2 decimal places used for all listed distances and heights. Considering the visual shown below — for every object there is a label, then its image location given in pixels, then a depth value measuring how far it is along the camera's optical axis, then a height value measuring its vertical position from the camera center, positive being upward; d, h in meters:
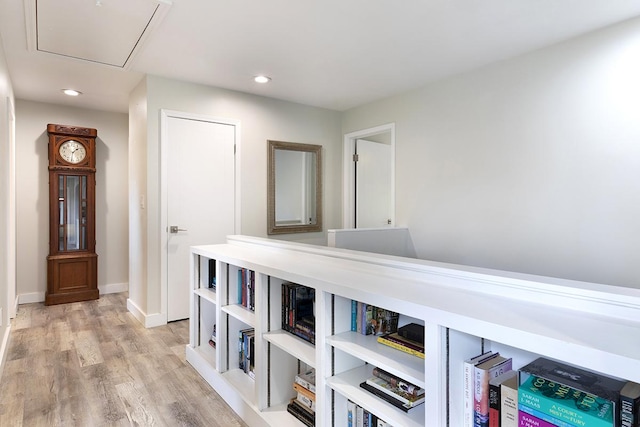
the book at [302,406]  1.69 -0.90
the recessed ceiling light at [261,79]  3.56 +1.25
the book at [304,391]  1.69 -0.83
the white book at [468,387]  1.04 -0.49
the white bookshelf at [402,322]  0.88 -0.30
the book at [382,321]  1.50 -0.44
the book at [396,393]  1.28 -0.63
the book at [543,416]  0.88 -0.49
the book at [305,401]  1.69 -0.87
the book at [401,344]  1.28 -0.47
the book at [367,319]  1.49 -0.43
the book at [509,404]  0.96 -0.50
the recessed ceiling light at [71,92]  3.95 +1.24
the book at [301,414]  1.67 -0.93
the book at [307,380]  1.71 -0.79
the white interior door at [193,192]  3.57 +0.18
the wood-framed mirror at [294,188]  4.26 +0.27
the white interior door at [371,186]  4.86 +0.32
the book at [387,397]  1.27 -0.65
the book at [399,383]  1.29 -0.61
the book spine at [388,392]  1.28 -0.64
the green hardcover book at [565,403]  0.84 -0.44
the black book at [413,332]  1.34 -0.44
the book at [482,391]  1.02 -0.49
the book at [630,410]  0.81 -0.43
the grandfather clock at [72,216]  4.22 -0.07
